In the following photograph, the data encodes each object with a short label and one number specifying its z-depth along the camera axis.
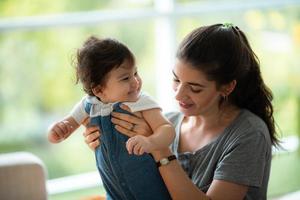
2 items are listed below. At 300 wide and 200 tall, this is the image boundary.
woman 1.73
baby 1.69
